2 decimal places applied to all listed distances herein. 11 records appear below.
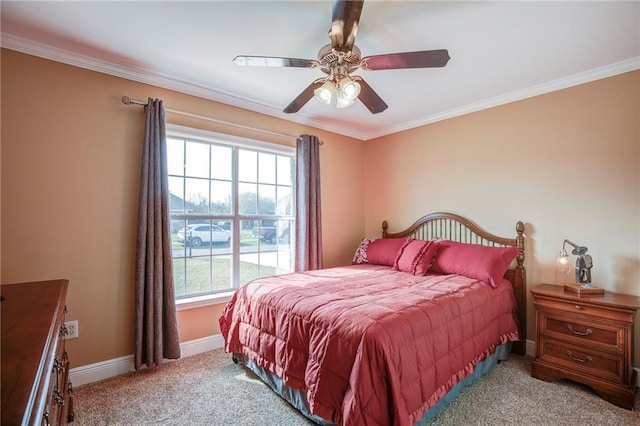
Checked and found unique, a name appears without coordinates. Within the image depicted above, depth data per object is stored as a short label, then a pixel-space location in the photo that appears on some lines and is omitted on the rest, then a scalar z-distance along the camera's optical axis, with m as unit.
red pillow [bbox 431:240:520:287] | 2.65
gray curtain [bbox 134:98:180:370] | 2.47
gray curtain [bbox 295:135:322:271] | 3.56
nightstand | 2.07
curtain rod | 2.50
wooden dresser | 0.62
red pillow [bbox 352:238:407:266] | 3.43
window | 2.93
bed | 1.55
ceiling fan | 1.64
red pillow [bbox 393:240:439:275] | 2.99
